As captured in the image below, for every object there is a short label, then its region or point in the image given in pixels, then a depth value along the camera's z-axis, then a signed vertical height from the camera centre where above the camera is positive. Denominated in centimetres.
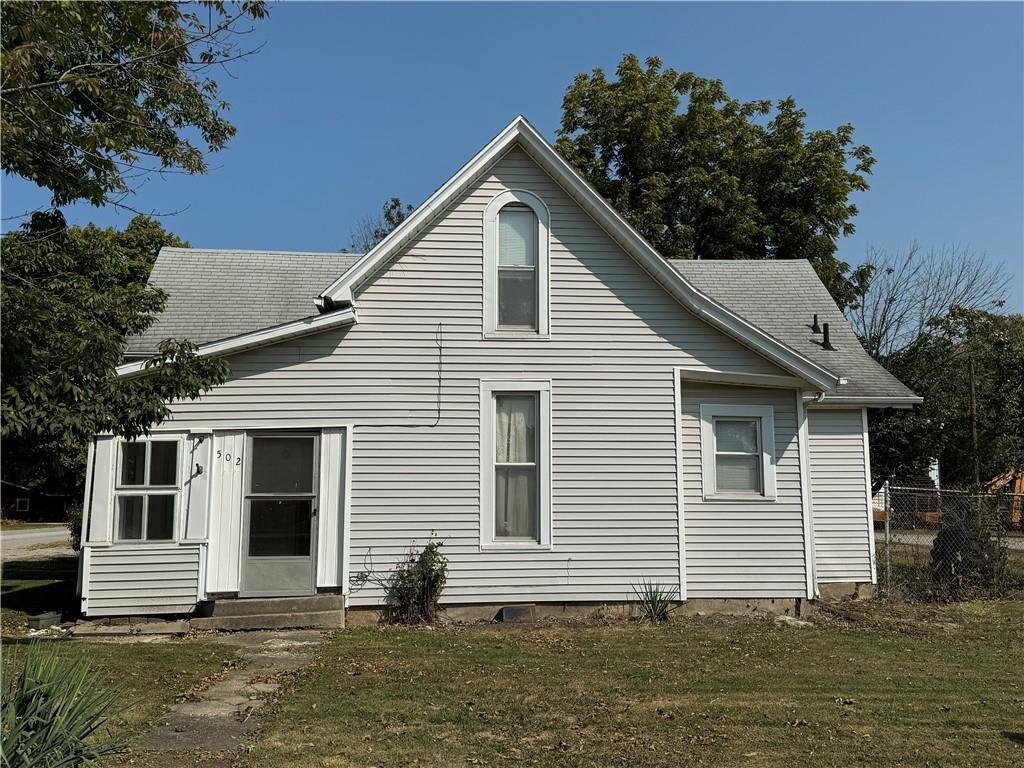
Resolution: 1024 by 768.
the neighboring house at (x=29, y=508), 4675 -116
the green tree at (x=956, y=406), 1972 +217
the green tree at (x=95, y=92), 688 +387
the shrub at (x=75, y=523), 1648 -72
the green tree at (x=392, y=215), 3844 +1271
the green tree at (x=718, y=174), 2556 +997
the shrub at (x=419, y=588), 1077 -127
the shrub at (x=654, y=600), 1103 -145
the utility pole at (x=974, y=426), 1873 +154
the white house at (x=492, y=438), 1079 +71
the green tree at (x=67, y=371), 575 +91
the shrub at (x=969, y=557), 1365 -105
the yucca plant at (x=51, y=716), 461 -133
